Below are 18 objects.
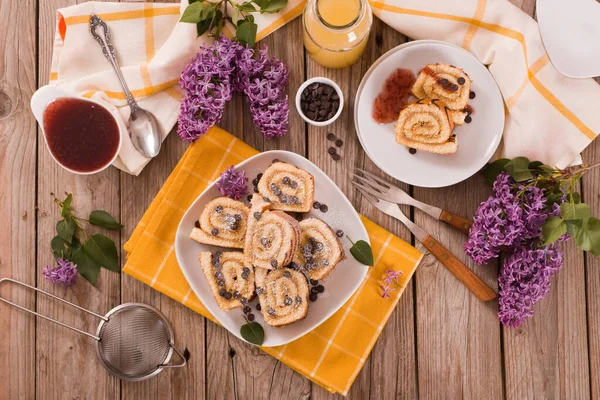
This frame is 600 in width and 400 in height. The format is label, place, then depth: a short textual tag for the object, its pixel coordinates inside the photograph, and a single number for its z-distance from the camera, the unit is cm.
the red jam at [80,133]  101
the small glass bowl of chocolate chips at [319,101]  103
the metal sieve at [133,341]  105
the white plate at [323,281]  103
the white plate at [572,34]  99
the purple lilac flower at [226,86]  101
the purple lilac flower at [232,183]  102
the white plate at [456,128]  103
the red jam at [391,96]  104
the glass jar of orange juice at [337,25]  98
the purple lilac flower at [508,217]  99
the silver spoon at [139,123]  104
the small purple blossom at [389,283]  103
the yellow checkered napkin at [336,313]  104
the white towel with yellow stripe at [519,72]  101
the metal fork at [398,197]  105
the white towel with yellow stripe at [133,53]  104
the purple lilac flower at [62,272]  104
